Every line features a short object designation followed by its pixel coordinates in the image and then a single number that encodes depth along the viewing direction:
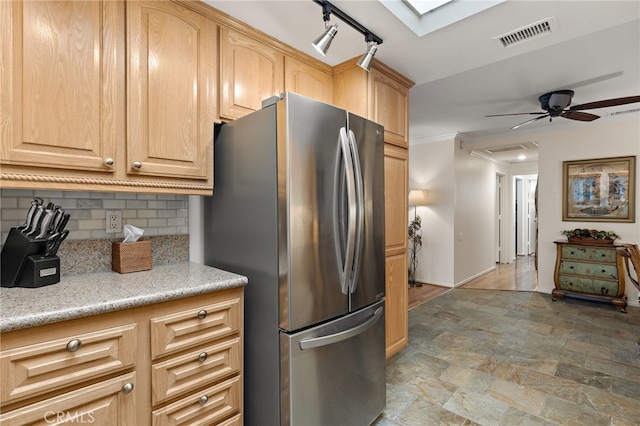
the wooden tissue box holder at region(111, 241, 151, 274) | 1.62
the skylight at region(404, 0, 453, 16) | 1.85
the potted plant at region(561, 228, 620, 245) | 4.13
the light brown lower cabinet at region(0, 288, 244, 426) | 0.99
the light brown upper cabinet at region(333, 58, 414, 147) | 2.29
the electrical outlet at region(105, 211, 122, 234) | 1.70
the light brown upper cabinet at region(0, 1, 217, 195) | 1.20
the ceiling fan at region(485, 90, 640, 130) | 3.29
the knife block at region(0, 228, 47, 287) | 1.30
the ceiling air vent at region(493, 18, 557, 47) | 1.89
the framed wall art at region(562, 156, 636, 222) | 4.18
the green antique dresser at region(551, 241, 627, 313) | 4.01
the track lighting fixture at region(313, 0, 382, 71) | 1.69
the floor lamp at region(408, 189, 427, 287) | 5.36
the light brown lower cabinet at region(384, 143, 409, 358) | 2.49
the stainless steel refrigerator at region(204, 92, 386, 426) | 1.42
